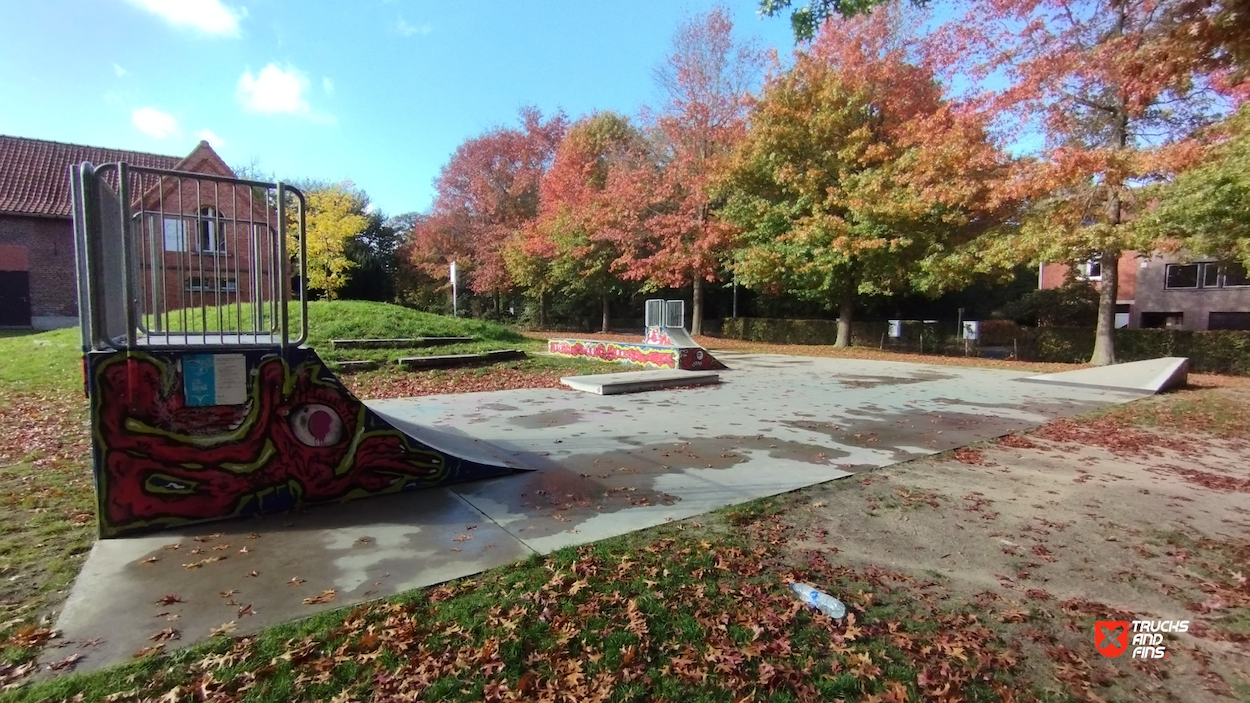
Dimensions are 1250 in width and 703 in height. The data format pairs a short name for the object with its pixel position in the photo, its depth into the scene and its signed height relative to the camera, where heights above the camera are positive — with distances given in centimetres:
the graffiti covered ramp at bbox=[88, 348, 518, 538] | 403 -89
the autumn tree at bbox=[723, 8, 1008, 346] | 1780 +496
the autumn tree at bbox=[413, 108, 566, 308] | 3603 +795
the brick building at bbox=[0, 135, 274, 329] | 2708 +405
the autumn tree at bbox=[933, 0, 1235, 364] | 1476 +513
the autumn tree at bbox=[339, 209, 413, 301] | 3853 +386
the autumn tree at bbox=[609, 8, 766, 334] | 2369 +539
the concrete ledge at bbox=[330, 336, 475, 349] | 1402 -60
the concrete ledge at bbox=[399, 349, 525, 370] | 1299 -95
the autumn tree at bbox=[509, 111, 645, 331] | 2703 +464
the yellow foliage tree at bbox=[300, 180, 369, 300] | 3161 +449
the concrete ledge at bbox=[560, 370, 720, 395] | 1109 -119
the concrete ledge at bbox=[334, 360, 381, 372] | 1230 -100
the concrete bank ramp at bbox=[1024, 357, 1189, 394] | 1236 -111
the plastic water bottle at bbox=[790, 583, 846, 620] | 319 -152
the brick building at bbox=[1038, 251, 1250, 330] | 2988 +169
